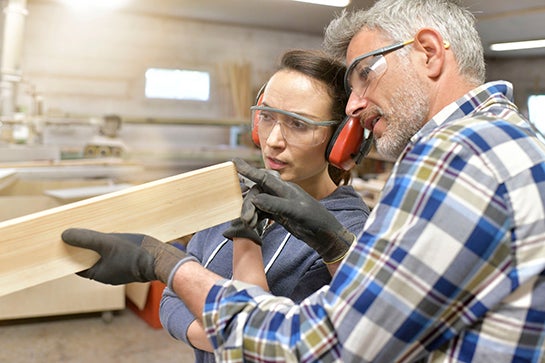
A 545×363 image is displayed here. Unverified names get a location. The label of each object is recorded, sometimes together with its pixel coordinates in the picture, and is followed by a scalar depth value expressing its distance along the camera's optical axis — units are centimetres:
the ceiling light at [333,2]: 691
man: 83
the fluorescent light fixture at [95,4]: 795
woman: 147
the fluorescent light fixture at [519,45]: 991
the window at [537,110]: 1138
